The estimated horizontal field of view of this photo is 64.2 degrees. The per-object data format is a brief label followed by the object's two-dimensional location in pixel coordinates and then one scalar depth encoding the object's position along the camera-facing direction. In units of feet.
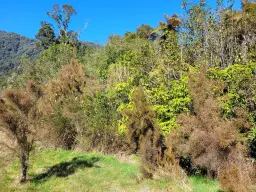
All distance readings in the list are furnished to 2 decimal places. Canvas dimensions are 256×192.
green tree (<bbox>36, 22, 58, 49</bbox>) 113.98
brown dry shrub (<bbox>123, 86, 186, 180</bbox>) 22.40
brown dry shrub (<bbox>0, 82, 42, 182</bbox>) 23.10
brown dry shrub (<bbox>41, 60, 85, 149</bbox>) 36.75
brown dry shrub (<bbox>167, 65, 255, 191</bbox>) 19.82
